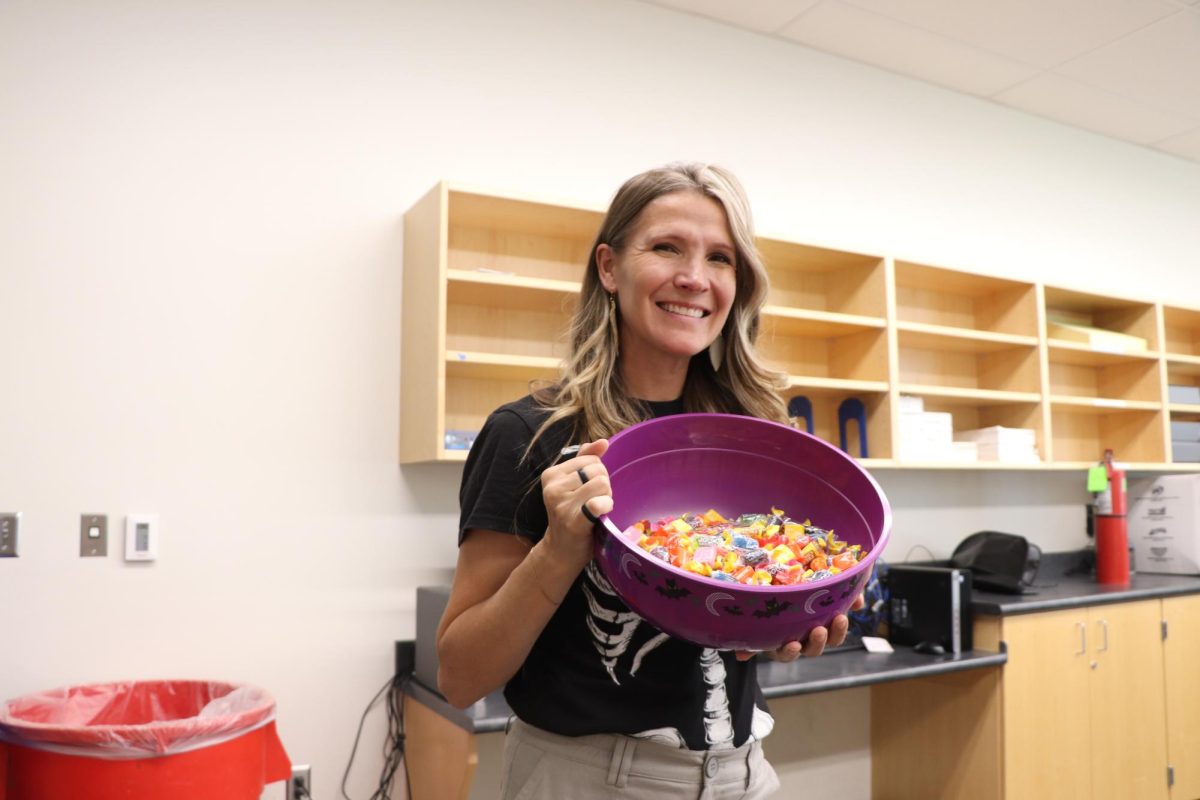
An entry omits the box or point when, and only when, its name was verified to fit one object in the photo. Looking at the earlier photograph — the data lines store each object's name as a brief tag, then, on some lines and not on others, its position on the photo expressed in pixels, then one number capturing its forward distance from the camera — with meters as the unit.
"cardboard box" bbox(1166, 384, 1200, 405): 4.05
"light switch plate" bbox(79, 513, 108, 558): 2.22
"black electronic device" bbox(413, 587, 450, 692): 2.32
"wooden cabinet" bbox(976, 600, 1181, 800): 2.88
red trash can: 1.76
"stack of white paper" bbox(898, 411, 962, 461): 3.20
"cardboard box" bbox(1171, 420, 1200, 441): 4.04
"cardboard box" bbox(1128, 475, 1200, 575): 3.81
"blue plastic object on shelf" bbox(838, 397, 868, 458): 3.20
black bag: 3.10
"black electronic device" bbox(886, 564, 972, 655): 2.87
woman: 0.96
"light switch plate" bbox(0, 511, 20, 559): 2.15
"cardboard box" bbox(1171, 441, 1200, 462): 4.00
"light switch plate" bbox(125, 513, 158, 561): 2.25
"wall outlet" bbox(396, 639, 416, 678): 2.53
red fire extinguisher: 3.59
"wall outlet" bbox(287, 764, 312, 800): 2.39
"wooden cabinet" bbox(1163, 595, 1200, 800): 3.30
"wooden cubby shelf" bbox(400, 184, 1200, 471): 2.52
